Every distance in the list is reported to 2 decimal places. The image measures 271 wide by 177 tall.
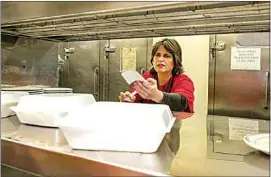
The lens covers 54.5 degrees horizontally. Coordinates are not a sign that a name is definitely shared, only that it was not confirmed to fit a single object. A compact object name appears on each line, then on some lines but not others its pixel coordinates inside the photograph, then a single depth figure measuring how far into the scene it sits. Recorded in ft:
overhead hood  2.18
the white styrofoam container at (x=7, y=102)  2.90
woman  3.33
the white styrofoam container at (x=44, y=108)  2.42
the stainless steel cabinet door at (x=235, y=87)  5.76
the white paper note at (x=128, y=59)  6.64
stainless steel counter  1.46
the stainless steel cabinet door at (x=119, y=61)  6.57
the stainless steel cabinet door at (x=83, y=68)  6.89
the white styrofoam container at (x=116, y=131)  1.71
